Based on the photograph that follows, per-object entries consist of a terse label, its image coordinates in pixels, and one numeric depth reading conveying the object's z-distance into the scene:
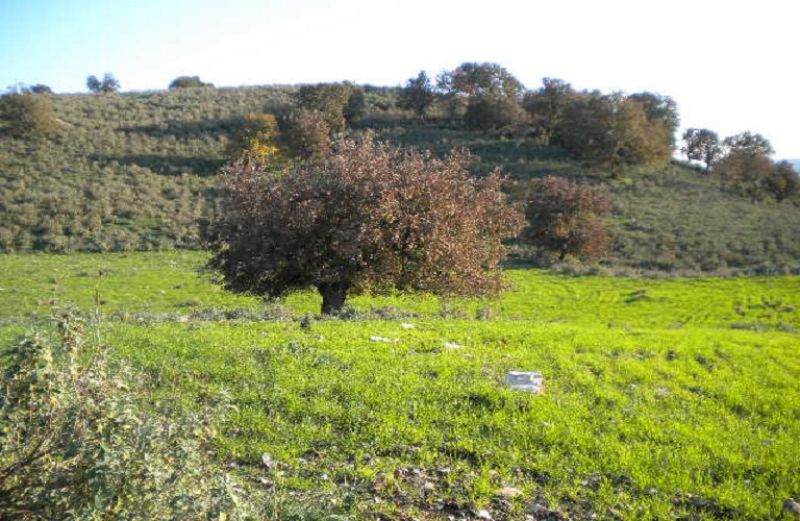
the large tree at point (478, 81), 77.31
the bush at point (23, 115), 55.84
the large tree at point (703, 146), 72.81
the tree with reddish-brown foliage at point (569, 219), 43.44
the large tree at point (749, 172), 62.69
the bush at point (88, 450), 3.51
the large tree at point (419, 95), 76.69
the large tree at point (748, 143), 72.75
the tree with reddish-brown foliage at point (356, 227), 15.67
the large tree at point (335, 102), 65.94
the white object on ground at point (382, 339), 12.22
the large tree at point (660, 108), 73.94
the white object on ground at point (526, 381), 9.34
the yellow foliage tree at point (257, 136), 53.06
